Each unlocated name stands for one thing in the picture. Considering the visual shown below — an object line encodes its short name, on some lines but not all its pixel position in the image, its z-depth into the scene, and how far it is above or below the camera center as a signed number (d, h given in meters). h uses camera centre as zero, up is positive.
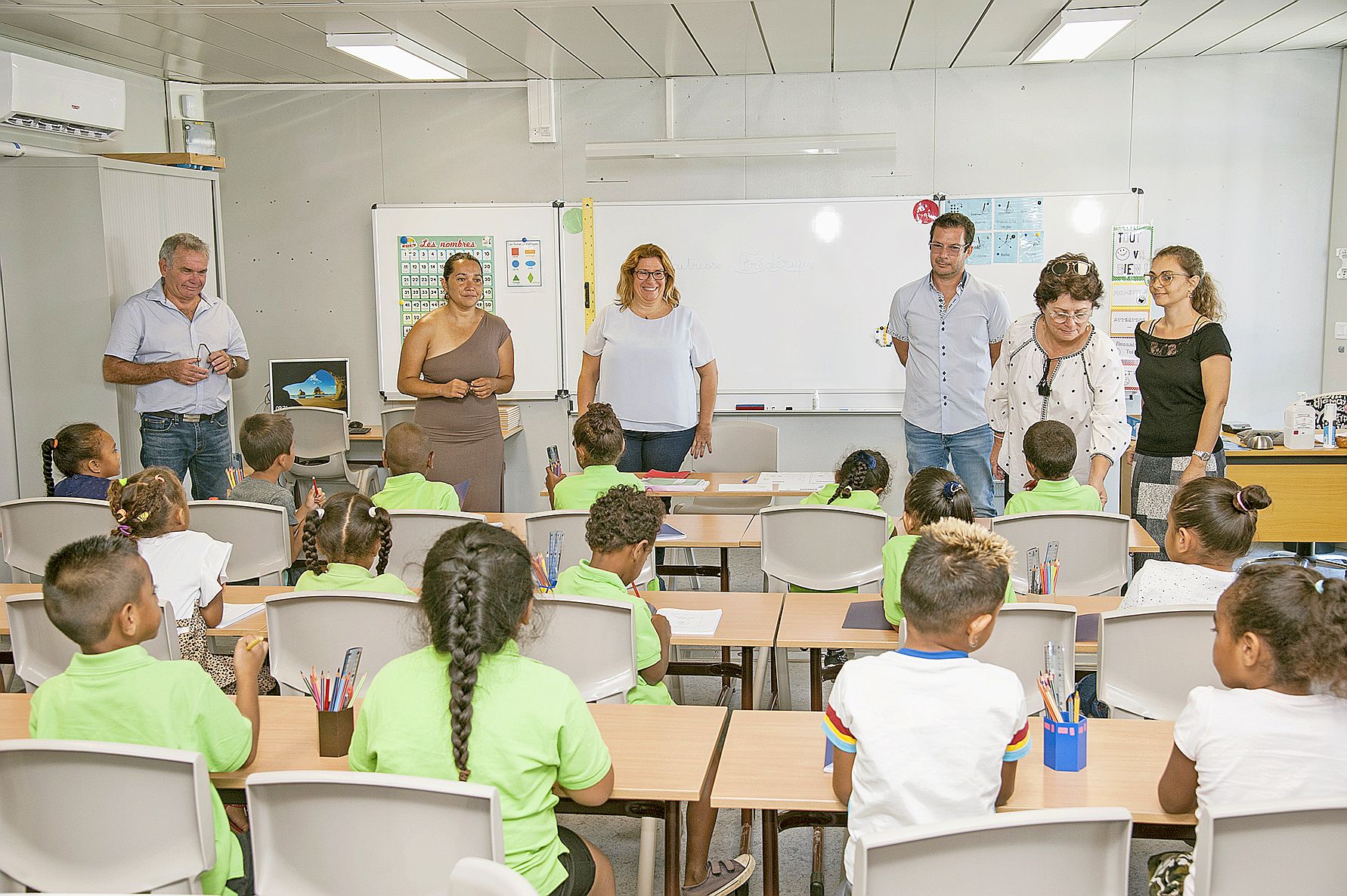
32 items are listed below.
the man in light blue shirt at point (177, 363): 5.10 -0.13
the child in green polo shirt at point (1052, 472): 3.72 -0.50
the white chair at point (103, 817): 1.73 -0.78
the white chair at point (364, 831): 1.60 -0.75
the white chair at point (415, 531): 3.81 -0.69
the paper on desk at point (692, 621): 2.97 -0.81
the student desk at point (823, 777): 1.96 -0.84
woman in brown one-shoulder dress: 4.93 -0.20
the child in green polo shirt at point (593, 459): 4.01 -0.47
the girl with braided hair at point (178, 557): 2.88 -0.59
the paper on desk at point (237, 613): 3.15 -0.82
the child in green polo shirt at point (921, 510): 2.96 -0.51
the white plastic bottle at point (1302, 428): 5.91 -0.56
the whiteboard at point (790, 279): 6.67 +0.31
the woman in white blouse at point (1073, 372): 4.12 -0.17
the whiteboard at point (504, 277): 6.93 +0.35
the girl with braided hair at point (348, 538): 2.95 -0.56
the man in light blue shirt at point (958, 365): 4.83 -0.16
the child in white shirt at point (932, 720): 1.76 -0.63
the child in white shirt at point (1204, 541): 2.66 -0.53
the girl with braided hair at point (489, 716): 1.78 -0.63
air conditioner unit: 5.07 +1.15
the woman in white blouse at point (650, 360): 5.13 -0.14
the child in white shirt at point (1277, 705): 1.72 -0.60
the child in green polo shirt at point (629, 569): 2.70 -0.61
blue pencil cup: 2.07 -0.79
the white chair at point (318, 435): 6.62 -0.61
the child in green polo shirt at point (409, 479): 4.08 -0.54
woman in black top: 4.00 -0.22
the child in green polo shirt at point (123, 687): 1.92 -0.62
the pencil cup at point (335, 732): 2.20 -0.80
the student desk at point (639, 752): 2.03 -0.83
